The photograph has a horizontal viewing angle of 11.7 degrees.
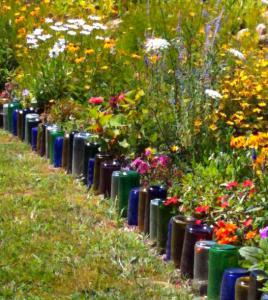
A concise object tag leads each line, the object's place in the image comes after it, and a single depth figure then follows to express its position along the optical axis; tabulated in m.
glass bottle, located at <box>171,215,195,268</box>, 6.84
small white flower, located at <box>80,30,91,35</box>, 11.59
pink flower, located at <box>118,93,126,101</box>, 9.41
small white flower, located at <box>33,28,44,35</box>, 12.33
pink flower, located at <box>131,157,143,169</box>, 8.35
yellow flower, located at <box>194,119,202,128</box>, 8.25
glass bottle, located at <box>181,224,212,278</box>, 6.59
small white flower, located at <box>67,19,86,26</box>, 11.85
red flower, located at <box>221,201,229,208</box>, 6.65
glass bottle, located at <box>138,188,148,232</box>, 7.77
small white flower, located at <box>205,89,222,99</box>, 7.64
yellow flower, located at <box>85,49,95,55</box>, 11.26
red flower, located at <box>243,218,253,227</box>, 6.25
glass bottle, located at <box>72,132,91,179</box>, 9.67
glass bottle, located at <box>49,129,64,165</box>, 10.39
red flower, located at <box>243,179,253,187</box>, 6.67
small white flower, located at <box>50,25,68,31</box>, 11.74
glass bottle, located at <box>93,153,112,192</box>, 9.05
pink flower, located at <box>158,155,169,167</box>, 8.06
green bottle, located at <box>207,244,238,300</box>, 6.06
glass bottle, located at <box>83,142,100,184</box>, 9.42
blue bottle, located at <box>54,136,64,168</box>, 10.27
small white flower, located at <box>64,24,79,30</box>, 11.78
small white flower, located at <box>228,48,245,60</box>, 8.19
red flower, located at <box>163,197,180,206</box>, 7.20
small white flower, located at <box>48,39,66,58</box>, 11.83
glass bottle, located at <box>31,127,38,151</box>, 11.29
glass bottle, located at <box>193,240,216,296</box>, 6.36
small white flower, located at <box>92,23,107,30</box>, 11.73
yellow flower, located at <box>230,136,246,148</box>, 7.24
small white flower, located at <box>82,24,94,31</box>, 11.78
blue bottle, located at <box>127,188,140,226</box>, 7.99
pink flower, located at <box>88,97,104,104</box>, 9.63
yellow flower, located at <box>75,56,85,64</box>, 11.48
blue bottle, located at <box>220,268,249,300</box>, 5.83
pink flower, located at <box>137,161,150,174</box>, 8.23
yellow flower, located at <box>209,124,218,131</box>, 8.25
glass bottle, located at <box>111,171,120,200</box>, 8.44
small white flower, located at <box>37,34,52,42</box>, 12.11
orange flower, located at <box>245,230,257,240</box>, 6.06
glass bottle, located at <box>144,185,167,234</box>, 7.64
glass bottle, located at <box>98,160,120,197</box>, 8.78
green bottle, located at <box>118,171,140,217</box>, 8.28
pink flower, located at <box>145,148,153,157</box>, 8.36
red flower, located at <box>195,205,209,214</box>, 6.82
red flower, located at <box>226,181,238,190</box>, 6.82
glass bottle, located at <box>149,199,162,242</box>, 7.44
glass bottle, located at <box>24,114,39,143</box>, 11.55
